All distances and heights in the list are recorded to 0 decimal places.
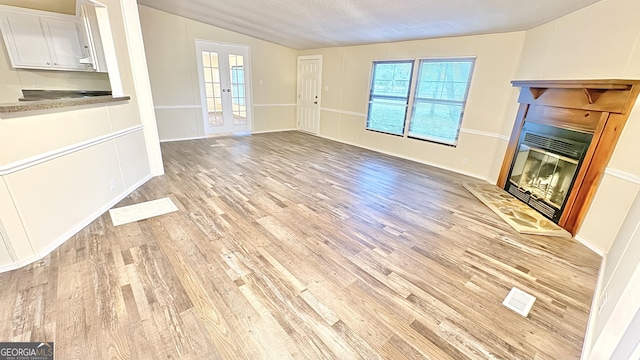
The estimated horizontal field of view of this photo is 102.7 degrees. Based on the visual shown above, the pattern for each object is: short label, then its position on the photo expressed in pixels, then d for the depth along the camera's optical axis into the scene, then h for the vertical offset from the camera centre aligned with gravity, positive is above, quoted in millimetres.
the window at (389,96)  5129 +34
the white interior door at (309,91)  7035 +36
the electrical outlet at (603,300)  1513 -1105
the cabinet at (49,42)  3285 +475
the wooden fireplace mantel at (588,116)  2281 -71
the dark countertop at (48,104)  1729 -193
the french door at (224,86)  6023 +43
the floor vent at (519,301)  1714 -1293
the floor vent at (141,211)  2617 -1315
